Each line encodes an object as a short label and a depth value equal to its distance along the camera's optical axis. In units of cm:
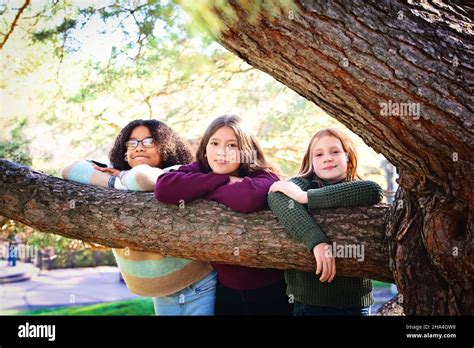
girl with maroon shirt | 191
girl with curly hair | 207
